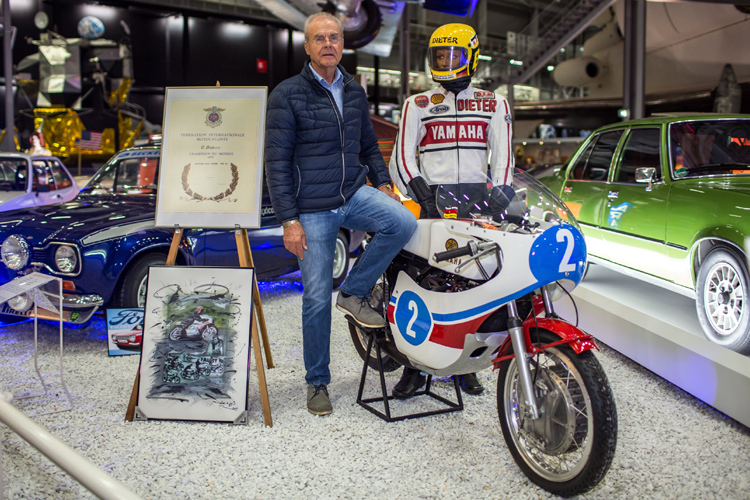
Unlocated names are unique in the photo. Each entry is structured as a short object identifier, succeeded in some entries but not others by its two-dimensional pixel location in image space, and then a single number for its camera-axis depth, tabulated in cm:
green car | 360
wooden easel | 293
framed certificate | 306
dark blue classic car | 401
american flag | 1043
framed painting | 294
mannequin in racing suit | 296
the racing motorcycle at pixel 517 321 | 212
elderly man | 278
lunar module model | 1585
